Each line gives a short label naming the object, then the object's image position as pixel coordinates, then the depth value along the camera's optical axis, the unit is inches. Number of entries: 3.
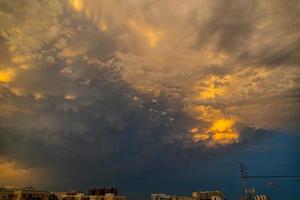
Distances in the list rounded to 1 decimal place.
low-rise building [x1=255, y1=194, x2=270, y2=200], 3678.2
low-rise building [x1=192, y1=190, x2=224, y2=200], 4131.4
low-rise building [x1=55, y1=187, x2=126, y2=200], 4200.1
